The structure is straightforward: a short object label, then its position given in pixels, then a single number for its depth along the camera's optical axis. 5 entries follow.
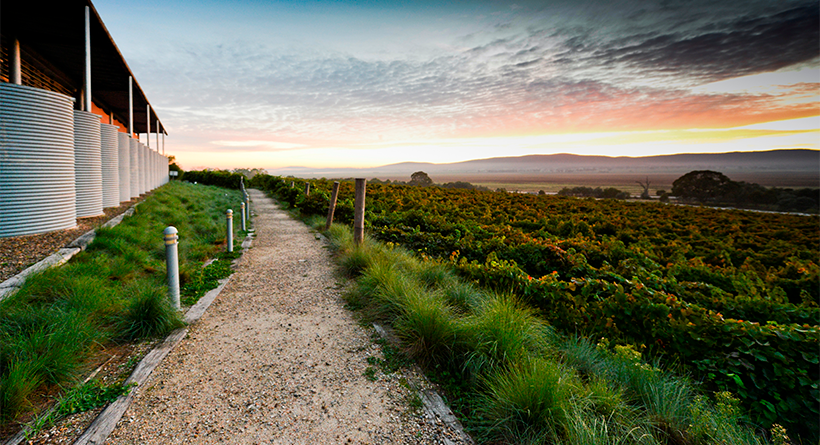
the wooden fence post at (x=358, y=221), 7.73
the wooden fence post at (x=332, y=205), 11.07
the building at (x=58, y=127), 5.95
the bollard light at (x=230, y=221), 7.73
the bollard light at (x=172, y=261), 4.30
